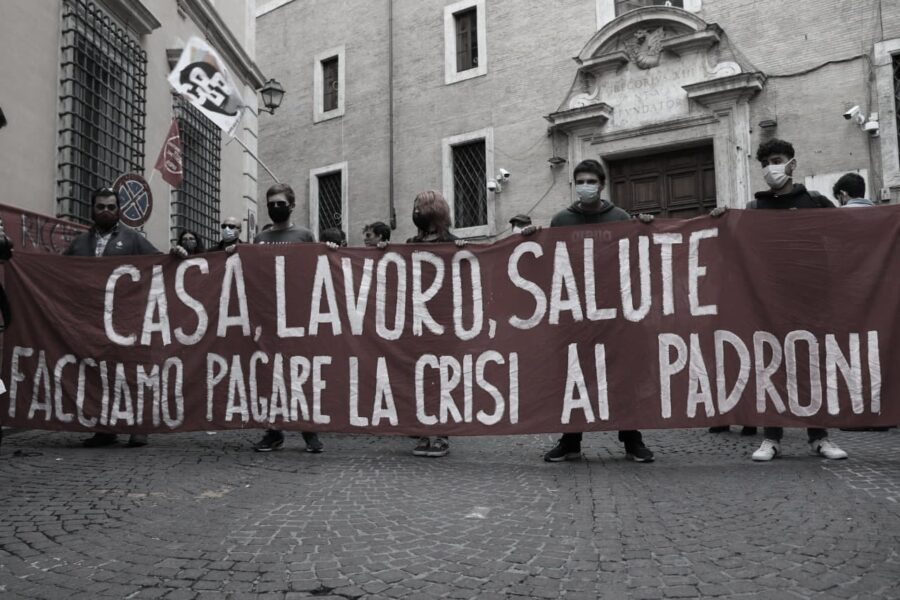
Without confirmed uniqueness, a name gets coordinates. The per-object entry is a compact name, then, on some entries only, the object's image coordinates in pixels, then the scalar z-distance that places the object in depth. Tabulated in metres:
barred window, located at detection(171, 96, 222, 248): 11.19
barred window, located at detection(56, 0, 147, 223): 8.38
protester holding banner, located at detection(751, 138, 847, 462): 4.84
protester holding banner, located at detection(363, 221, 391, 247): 7.66
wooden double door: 13.63
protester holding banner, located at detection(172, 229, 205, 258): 8.28
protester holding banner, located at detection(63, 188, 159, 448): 5.78
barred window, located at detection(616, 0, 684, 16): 13.87
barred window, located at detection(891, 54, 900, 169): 11.65
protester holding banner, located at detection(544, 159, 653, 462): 4.73
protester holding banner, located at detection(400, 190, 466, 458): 5.29
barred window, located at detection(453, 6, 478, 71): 16.53
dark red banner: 4.52
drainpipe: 17.20
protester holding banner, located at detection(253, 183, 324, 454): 5.54
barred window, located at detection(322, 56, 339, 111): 18.94
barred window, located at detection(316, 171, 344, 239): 18.55
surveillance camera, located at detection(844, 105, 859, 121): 11.46
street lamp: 14.80
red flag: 9.52
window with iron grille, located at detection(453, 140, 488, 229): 16.03
